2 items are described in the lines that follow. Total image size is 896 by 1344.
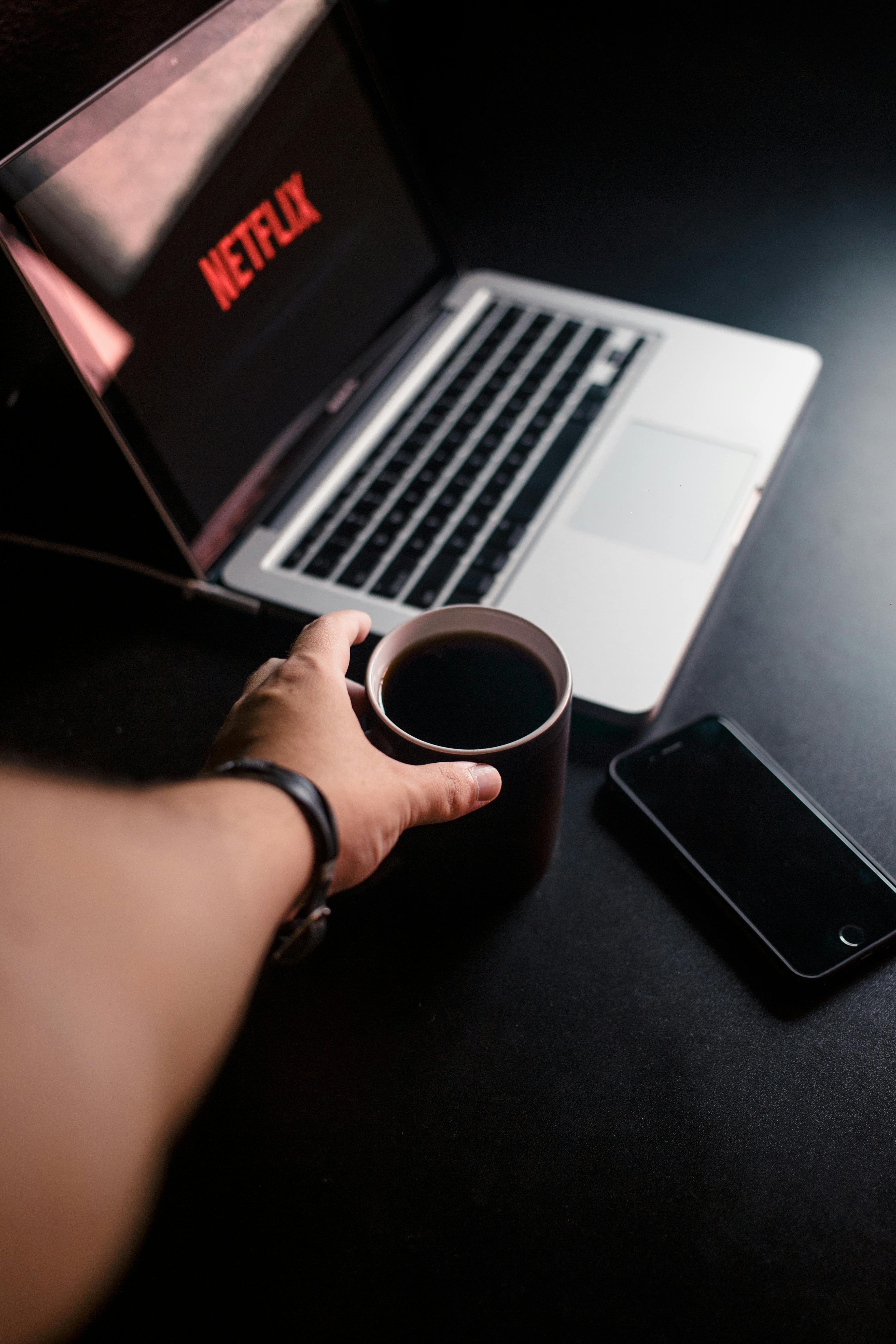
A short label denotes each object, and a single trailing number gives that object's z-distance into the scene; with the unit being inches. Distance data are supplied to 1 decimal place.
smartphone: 20.2
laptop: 24.5
